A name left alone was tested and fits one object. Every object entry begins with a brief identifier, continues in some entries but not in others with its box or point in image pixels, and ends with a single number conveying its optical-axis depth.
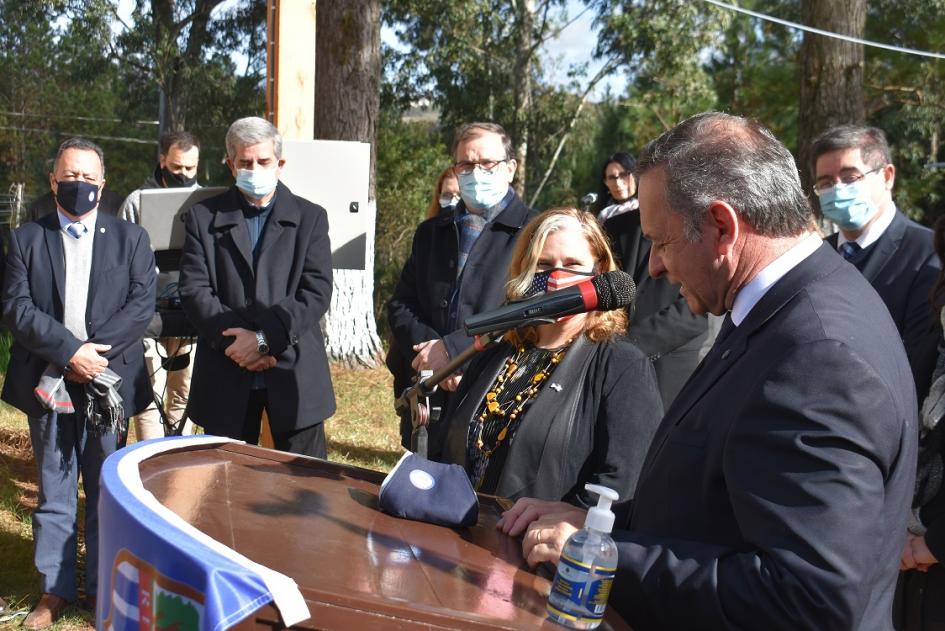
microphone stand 2.26
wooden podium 1.36
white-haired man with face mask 4.47
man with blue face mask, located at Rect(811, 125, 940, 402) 3.71
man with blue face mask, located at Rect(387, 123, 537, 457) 4.32
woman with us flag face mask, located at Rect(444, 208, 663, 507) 2.67
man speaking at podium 1.47
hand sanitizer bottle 1.45
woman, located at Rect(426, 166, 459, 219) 6.56
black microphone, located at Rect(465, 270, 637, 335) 2.05
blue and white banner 1.33
